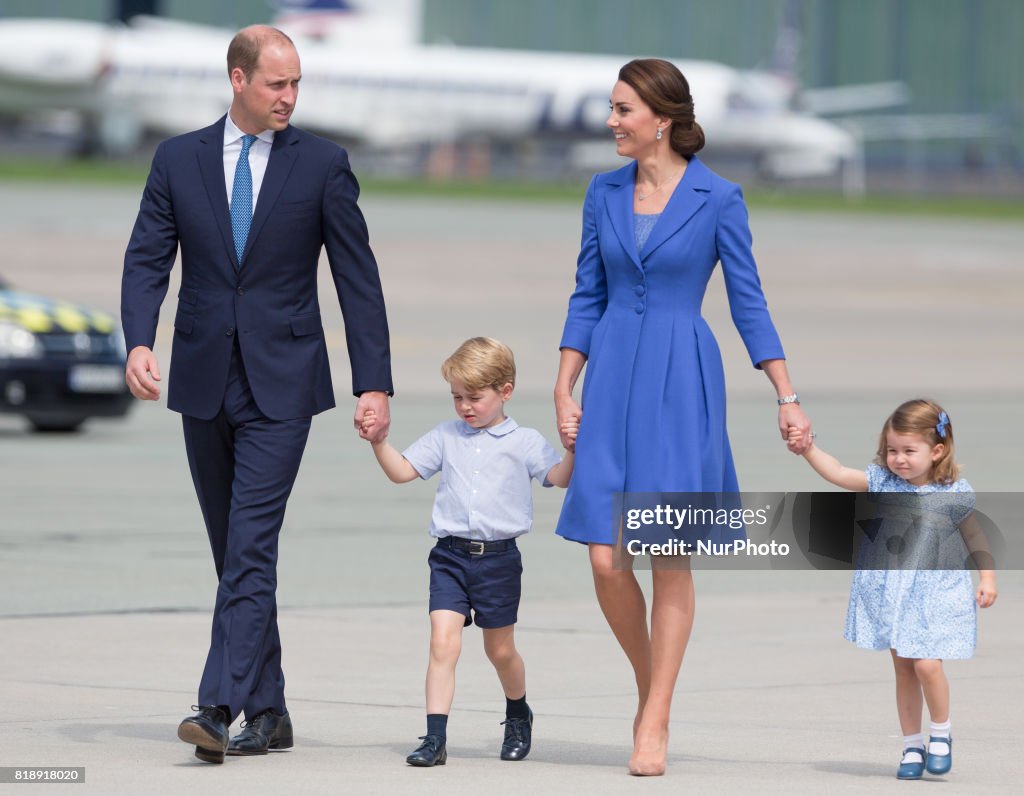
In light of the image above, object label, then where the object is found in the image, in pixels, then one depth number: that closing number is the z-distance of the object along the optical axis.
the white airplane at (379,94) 149.87
